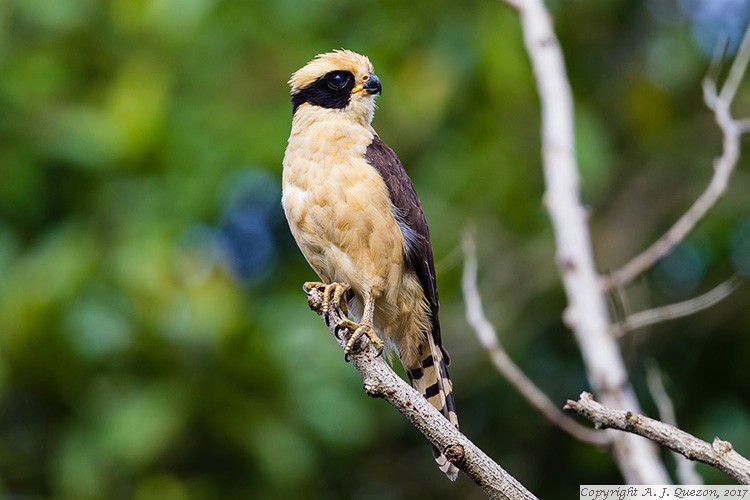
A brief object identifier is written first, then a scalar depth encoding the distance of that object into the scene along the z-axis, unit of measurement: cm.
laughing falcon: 748
